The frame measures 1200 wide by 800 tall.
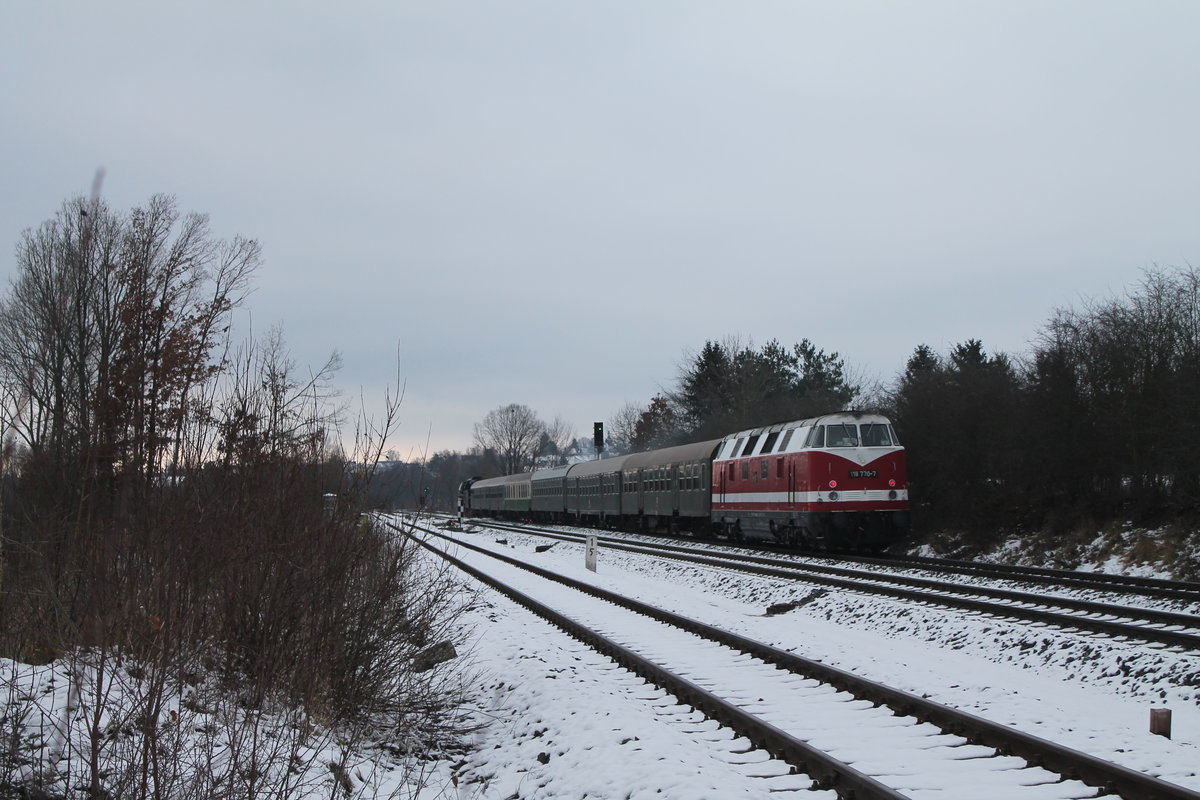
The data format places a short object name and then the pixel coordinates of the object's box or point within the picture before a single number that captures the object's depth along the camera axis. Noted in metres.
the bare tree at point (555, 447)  127.16
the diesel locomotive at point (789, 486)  21.92
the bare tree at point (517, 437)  119.88
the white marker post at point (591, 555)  22.82
